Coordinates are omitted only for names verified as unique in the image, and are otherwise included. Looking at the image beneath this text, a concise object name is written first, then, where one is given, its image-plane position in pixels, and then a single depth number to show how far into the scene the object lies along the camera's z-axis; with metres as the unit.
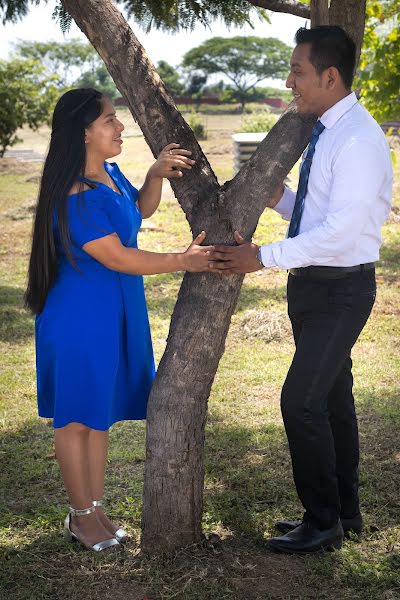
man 3.32
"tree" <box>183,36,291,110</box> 75.50
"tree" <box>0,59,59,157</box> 20.52
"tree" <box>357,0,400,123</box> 10.11
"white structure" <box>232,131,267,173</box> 16.41
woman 3.53
